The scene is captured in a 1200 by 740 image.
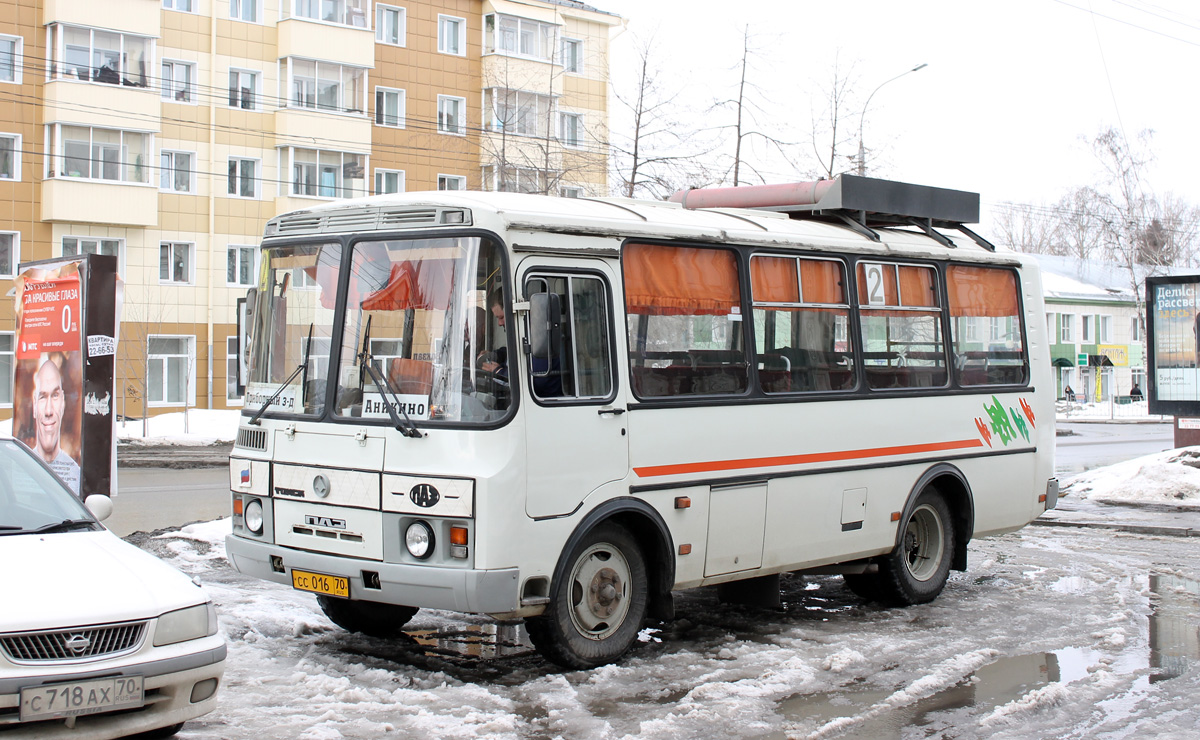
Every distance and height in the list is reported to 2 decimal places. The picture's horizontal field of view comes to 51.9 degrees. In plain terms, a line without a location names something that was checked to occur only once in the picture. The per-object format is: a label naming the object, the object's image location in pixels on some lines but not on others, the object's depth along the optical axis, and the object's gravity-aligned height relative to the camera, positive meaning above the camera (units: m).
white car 5.00 -1.05
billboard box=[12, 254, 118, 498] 10.92 +0.28
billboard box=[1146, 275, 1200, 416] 19.61 +0.79
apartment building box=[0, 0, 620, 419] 35.00 +8.39
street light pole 31.17 +6.06
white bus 6.82 -0.11
